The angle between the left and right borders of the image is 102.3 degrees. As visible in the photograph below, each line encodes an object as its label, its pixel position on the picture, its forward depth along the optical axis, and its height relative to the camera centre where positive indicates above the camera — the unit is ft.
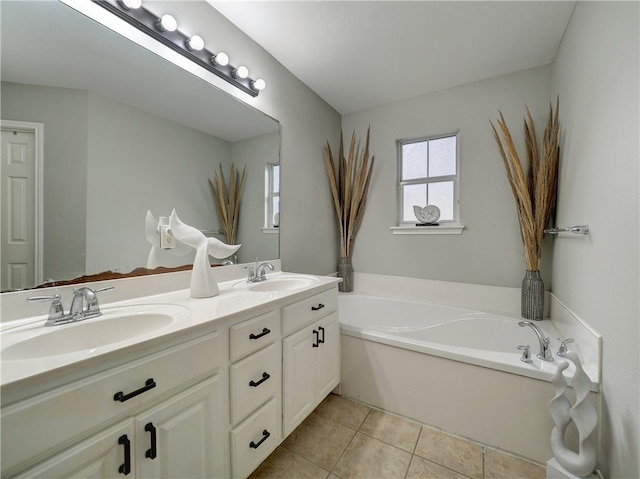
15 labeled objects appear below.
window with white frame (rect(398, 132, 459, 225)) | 7.86 +2.01
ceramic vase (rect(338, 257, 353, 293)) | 8.86 -1.25
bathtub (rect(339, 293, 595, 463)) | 4.34 -2.69
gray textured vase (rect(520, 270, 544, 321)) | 6.20 -1.37
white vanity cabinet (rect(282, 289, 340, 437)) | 4.26 -2.18
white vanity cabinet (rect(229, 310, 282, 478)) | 3.35 -2.16
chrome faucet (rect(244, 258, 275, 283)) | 5.45 -0.78
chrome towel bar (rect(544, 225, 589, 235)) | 4.18 +0.19
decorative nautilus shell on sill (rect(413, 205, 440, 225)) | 7.89 +0.78
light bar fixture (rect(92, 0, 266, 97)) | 3.76 +3.38
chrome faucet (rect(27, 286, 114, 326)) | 2.89 -0.85
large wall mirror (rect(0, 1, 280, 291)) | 2.97 +1.35
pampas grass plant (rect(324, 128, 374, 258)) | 8.50 +1.74
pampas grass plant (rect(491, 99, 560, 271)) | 5.74 +1.41
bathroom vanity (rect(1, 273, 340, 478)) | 1.94 -1.51
